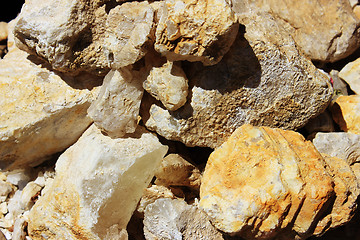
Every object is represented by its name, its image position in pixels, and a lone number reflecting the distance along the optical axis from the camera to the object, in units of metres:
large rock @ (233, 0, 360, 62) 0.76
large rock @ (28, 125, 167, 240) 0.70
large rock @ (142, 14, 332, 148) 0.70
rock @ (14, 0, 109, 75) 0.71
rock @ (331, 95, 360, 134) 0.77
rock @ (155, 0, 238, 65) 0.65
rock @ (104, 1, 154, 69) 0.67
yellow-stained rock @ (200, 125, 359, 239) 0.63
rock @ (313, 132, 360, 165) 0.74
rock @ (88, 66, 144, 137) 0.70
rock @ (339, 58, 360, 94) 0.81
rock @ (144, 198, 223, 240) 0.68
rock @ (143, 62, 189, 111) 0.68
